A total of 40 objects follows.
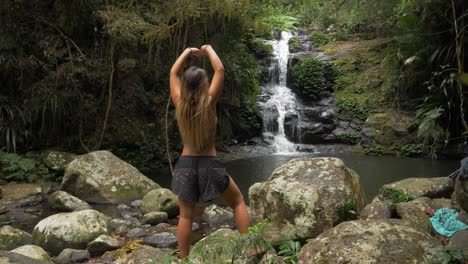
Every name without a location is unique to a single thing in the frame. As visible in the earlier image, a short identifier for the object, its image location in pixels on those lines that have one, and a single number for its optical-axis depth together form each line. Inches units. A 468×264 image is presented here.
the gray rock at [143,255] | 142.5
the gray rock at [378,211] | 164.7
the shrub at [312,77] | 613.9
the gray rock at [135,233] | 225.2
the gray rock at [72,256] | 190.9
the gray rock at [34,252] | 176.9
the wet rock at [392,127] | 500.4
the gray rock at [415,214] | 152.0
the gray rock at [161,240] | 211.6
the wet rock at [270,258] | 113.3
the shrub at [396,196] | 197.5
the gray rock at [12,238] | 203.9
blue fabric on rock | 140.2
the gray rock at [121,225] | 232.0
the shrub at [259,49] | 668.1
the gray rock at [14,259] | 129.8
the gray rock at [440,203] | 174.1
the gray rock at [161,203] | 262.1
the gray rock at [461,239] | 113.5
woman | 120.3
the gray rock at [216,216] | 247.1
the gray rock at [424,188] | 206.8
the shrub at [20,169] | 328.5
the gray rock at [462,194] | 136.3
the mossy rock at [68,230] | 205.5
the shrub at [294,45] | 714.8
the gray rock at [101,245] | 202.1
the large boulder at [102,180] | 299.3
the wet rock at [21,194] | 285.7
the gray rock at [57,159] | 348.5
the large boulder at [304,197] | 159.8
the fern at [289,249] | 138.4
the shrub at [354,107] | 568.7
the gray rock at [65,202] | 271.0
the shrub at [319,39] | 750.5
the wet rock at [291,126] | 559.2
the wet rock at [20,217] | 254.6
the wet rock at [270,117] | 569.0
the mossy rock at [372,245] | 107.8
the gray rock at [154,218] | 247.4
